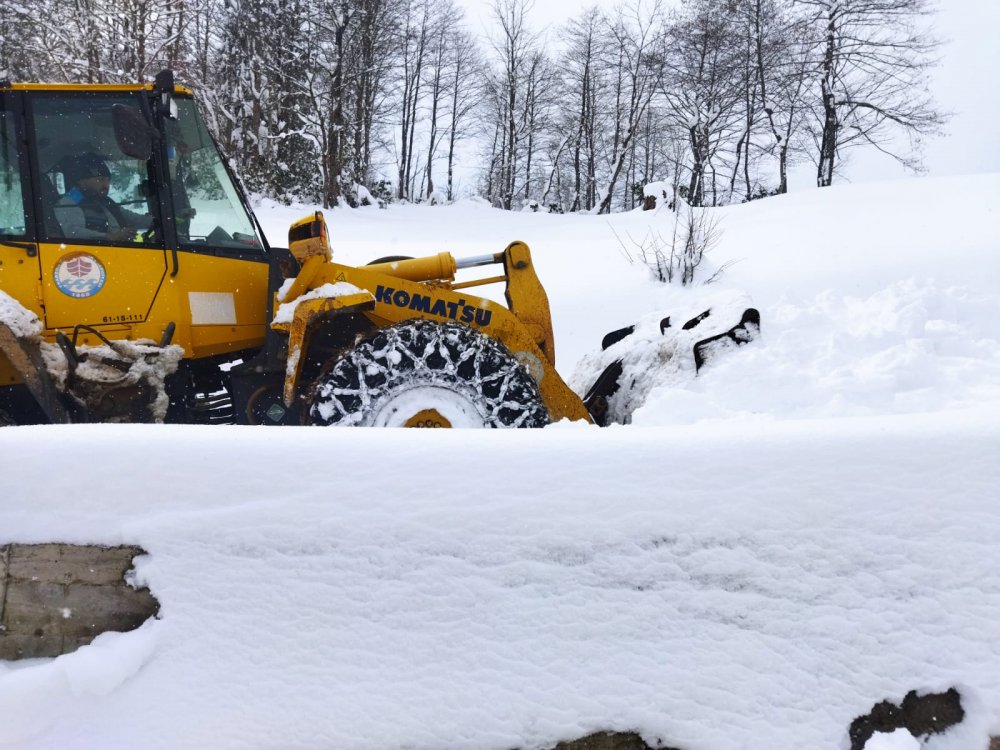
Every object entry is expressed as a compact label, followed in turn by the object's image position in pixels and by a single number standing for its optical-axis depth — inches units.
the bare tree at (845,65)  866.1
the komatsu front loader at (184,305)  145.0
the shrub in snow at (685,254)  370.3
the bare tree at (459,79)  1413.6
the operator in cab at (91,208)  156.3
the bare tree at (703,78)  1013.8
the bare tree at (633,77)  1155.3
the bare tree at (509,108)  1309.1
